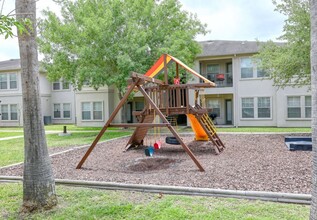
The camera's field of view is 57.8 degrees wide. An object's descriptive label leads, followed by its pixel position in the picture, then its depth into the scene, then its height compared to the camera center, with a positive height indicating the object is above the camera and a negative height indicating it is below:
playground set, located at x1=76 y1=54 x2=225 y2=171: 10.12 +0.15
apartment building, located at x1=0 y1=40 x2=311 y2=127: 21.14 +1.05
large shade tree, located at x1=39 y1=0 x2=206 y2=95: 17.28 +4.51
